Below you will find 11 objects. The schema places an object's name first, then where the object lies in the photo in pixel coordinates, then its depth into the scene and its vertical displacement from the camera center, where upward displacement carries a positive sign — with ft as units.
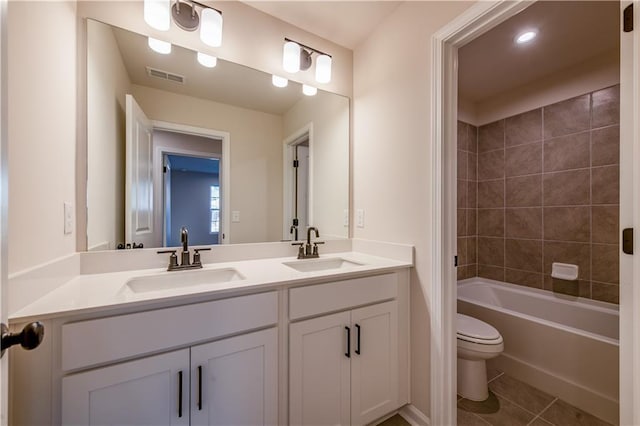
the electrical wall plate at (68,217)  3.44 -0.06
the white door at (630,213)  2.58 +0.00
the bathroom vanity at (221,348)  2.51 -1.65
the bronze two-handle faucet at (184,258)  4.34 -0.79
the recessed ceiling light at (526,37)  5.60 +3.95
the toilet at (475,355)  5.17 -2.91
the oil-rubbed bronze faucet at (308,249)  5.58 -0.79
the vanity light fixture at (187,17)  4.14 +3.33
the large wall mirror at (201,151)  4.17 +1.24
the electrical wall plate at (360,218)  6.09 -0.12
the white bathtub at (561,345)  4.92 -2.90
